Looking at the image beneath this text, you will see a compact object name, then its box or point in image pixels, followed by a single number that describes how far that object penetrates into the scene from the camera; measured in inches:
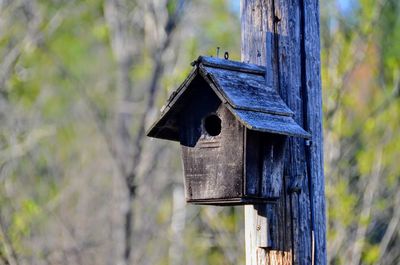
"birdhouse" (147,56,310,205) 343.6
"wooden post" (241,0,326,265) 349.4
